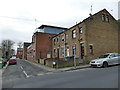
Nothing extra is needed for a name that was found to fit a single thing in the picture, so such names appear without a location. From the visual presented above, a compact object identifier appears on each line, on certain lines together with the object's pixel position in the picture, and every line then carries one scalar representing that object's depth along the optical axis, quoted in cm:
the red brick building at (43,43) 2579
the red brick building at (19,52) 7788
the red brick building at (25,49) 5360
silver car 1050
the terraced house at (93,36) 1551
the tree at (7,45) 4788
